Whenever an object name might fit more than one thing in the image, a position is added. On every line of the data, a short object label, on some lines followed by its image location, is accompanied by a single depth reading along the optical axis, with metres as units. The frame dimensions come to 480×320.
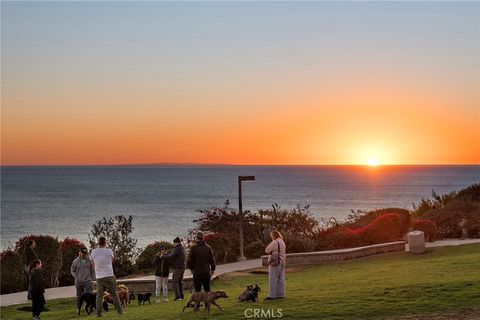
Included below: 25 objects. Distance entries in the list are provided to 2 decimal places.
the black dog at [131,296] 21.97
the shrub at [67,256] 27.72
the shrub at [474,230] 36.31
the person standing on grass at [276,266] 17.48
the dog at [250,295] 17.33
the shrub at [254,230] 31.97
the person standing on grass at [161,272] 20.77
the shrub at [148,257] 29.75
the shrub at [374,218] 37.09
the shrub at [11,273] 25.84
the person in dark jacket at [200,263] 16.95
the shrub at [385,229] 34.16
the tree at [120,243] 29.92
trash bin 29.45
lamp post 29.82
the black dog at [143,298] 20.58
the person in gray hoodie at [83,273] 19.45
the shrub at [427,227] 34.77
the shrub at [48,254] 26.61
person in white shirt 17.44
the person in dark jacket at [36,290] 18.83
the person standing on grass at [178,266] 20.44
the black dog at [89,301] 19.14
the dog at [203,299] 16.45
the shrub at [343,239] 32.91
